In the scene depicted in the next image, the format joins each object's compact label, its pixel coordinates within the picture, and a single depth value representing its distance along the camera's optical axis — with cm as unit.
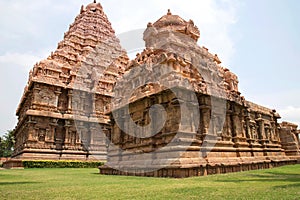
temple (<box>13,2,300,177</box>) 1227
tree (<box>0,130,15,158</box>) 5505
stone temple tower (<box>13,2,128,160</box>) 2733
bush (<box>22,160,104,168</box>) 2393
